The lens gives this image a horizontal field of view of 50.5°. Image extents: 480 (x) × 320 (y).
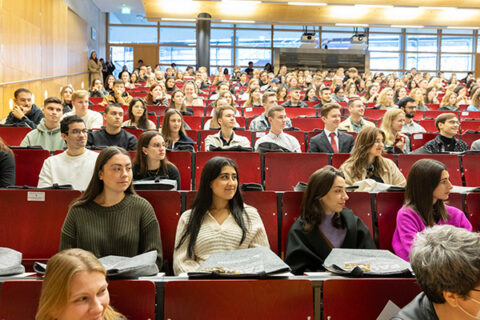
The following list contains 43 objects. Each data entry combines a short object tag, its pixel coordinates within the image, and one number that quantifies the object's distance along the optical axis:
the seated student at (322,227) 2.72
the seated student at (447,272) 1.43
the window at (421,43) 21.14
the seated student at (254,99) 8.15
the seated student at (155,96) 7.80
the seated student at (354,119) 6.01
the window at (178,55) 20.36
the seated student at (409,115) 6.07
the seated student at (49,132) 4.68
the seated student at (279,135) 5.02
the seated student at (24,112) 5.70
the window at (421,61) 21.28
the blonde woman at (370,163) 3.88
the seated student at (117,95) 7.47
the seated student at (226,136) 5.04
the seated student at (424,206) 2.88
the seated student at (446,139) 4.93
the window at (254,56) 20.48
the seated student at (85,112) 5.63
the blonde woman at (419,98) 8.45
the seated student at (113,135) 4.68
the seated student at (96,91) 9.16
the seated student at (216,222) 2.65
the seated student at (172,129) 4.89
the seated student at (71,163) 3.61
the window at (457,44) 21.17
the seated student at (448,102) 8.53
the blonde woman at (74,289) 1.53
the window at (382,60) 21.14
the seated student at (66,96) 7.04
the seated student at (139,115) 5.52
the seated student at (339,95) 9.57
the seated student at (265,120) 6.40
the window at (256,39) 20.38
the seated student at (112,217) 2.58
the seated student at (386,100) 8.07
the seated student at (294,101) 8.20
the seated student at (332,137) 5.09
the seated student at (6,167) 3.64
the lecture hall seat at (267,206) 3.05
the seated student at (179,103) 6.99
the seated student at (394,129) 5.03
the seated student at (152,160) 3.70
